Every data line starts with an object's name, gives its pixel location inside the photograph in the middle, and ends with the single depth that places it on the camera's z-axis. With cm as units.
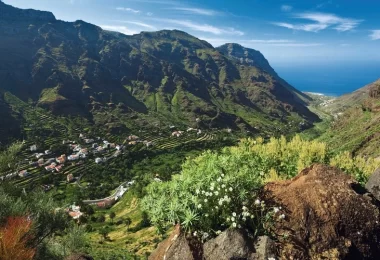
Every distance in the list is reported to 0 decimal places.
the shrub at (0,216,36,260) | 1717
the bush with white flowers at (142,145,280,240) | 1267
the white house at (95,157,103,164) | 19592
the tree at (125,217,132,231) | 9755
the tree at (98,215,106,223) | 11151
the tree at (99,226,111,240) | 9188
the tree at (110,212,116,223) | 11124
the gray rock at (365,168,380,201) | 1800
